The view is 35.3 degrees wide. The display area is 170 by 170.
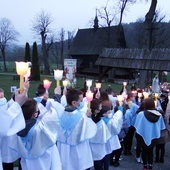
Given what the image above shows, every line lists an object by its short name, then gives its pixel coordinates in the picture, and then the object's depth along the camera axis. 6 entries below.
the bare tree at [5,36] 63.52
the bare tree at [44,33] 51.88
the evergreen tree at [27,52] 34.69
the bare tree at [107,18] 43.31
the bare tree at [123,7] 39.72
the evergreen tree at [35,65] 33.97
